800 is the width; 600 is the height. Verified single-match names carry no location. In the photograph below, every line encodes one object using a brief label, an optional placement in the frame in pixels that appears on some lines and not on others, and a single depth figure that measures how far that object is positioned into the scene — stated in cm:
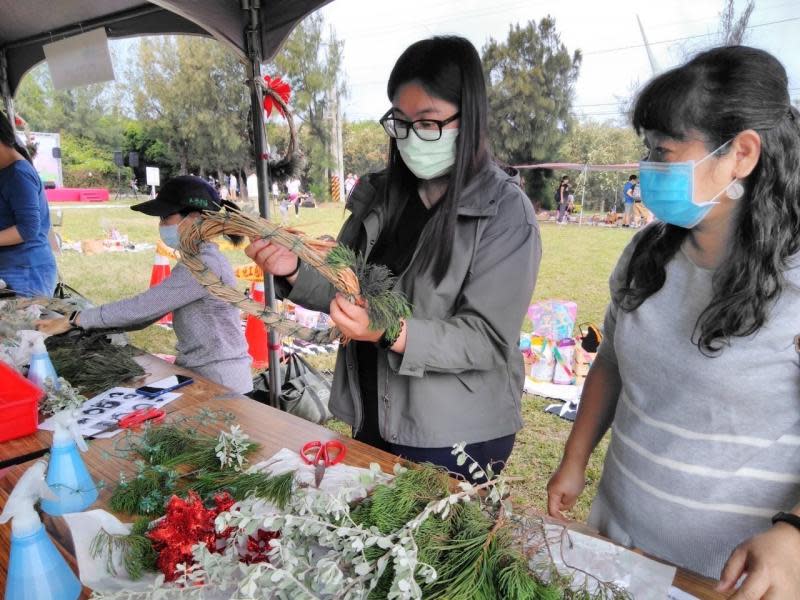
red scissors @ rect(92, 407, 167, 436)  156
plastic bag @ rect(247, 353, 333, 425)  300
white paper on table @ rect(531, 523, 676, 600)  87
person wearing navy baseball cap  210
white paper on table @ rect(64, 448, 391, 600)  87
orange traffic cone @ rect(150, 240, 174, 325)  561
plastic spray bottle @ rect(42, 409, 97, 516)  109
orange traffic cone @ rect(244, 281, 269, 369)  451
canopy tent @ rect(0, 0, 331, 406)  259
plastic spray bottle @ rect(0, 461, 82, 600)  79
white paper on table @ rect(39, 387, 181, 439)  156
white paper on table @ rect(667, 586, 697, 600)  88
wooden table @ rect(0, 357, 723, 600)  102
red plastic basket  147
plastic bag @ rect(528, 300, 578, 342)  450
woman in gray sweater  96
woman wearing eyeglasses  136
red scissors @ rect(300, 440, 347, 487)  125
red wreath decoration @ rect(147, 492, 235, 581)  86
